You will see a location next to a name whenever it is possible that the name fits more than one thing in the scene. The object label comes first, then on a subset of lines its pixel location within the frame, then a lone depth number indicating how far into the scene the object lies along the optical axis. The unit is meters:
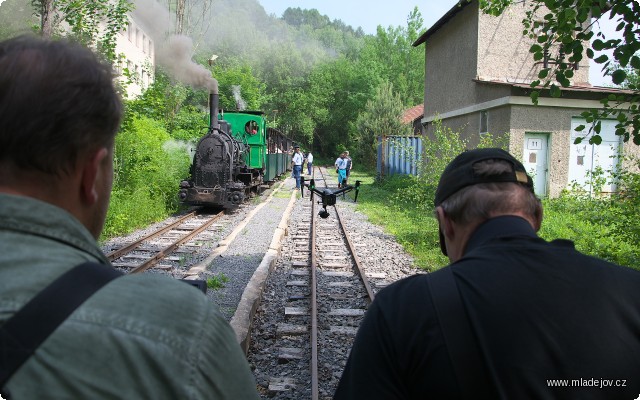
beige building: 15.84
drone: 4.04
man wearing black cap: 1.28
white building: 37.50
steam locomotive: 14.72
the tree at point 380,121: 36.34
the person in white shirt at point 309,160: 28.54
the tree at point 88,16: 9.36
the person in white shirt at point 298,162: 21.13
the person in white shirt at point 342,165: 18.47
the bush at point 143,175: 12.27
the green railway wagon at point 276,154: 22.06
